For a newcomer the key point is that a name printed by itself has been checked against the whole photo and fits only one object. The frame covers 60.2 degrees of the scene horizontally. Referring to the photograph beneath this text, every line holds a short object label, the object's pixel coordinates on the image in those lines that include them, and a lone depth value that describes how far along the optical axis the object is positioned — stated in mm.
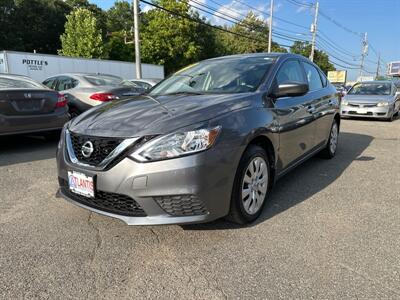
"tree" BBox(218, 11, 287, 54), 55031
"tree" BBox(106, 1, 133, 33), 53406
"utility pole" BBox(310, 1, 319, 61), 41866
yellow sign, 61856
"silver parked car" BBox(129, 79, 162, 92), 11390
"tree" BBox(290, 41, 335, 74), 76950
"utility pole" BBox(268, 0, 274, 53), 30872
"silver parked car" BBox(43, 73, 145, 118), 7375
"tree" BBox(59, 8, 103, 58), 32312
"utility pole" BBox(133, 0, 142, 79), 18520
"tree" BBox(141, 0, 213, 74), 36906
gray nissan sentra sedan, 2514
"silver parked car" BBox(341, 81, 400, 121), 11219
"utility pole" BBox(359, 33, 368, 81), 65562
